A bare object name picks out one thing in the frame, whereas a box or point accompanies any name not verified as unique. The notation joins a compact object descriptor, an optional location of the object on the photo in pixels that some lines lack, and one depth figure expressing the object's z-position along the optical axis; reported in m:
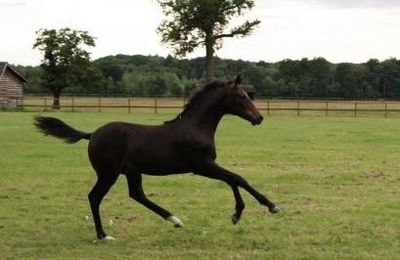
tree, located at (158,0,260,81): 64.44
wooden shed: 65.05
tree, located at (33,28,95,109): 68.12
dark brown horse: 8.23
